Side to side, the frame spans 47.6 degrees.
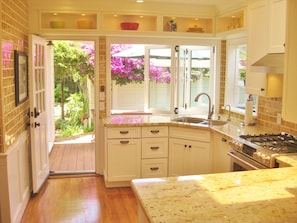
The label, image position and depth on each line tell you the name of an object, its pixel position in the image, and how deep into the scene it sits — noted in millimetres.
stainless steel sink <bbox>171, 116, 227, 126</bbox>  4631
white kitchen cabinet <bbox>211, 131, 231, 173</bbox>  3792
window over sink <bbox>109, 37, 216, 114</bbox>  5160
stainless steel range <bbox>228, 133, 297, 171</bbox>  2801
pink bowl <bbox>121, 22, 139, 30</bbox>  4699
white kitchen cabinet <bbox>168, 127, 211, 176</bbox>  4254
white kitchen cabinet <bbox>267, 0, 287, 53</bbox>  3076
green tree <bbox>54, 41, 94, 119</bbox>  7465
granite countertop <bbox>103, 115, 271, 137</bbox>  3847
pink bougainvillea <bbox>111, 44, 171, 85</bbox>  5211
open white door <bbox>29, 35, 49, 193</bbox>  4086
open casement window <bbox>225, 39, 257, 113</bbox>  4828
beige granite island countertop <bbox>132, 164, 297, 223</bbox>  1575
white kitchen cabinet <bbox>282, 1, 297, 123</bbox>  1394
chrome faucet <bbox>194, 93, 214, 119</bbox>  4762
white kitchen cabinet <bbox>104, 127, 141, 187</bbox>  4402
